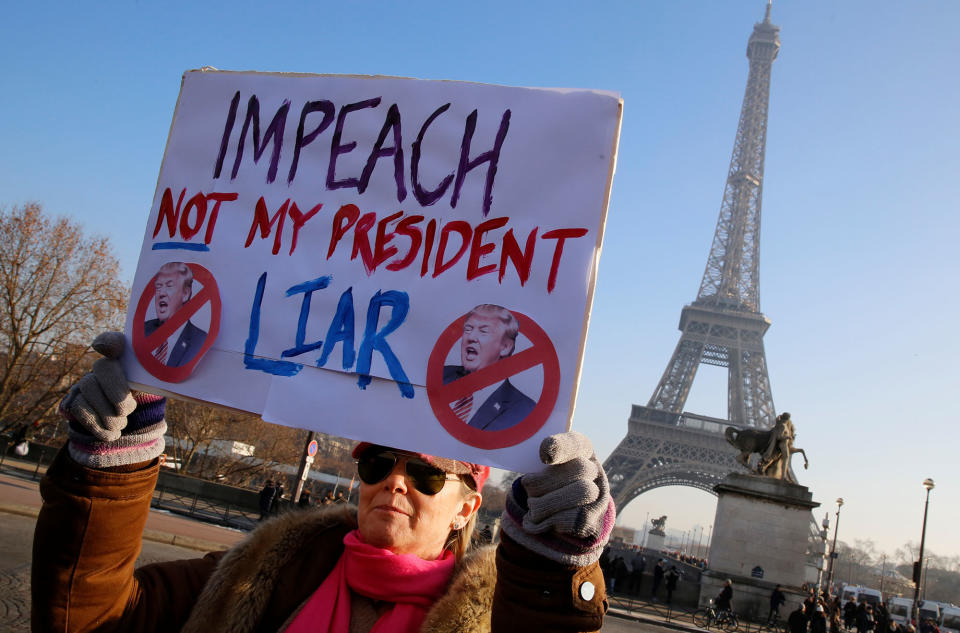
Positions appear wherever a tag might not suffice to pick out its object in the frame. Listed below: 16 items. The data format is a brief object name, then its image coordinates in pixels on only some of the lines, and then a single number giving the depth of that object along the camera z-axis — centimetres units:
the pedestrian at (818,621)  1455
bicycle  1634
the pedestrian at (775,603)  1733
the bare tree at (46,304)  2422
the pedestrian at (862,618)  1925
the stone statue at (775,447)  1952
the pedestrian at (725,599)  1655
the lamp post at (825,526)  3247
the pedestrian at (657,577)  2072
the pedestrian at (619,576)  2144
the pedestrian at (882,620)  1900
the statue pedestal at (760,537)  1856
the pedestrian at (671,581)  1999
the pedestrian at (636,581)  2143
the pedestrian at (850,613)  2147
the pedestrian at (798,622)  1448
